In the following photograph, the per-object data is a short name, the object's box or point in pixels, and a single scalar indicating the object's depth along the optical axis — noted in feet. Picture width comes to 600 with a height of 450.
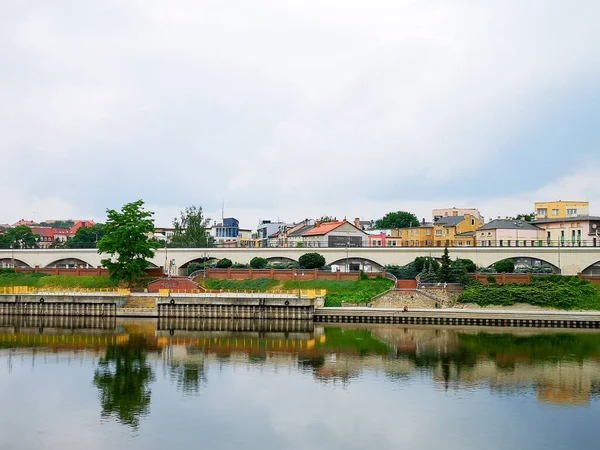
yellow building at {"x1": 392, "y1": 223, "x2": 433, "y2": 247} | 386.11
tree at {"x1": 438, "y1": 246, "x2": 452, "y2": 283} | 255.91
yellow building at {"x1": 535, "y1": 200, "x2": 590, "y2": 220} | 374.84
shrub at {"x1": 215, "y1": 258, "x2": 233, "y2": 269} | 296.71
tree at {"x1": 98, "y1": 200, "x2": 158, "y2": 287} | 274.36
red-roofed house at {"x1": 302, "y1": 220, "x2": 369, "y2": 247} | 369.30
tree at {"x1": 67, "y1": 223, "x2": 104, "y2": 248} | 558.89
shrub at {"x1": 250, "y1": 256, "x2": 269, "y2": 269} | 295.48
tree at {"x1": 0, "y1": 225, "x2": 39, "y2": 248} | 526.57
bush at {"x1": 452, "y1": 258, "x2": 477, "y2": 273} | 264.11
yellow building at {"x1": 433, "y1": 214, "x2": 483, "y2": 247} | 366.04
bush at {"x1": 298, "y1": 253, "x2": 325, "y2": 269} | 285.02
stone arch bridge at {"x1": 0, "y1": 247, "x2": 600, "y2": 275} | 269.44
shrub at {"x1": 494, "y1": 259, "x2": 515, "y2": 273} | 266.57
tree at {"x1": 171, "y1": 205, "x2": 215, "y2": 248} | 391.45
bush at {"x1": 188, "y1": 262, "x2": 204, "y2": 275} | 305.32
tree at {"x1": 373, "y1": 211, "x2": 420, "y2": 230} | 534.78
